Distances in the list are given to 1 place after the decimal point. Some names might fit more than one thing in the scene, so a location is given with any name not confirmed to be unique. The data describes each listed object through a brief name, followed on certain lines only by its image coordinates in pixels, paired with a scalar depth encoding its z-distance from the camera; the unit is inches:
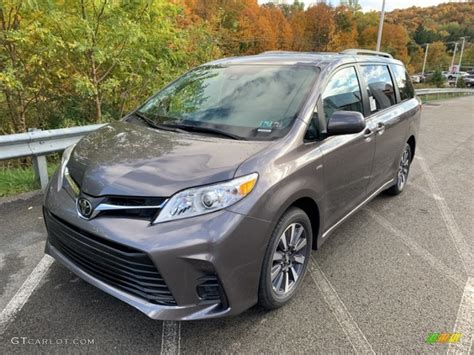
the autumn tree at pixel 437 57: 3292.3
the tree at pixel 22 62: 199.6
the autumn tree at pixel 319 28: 2005.4
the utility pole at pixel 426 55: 3002.0
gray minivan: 81.1
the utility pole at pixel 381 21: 736.3
